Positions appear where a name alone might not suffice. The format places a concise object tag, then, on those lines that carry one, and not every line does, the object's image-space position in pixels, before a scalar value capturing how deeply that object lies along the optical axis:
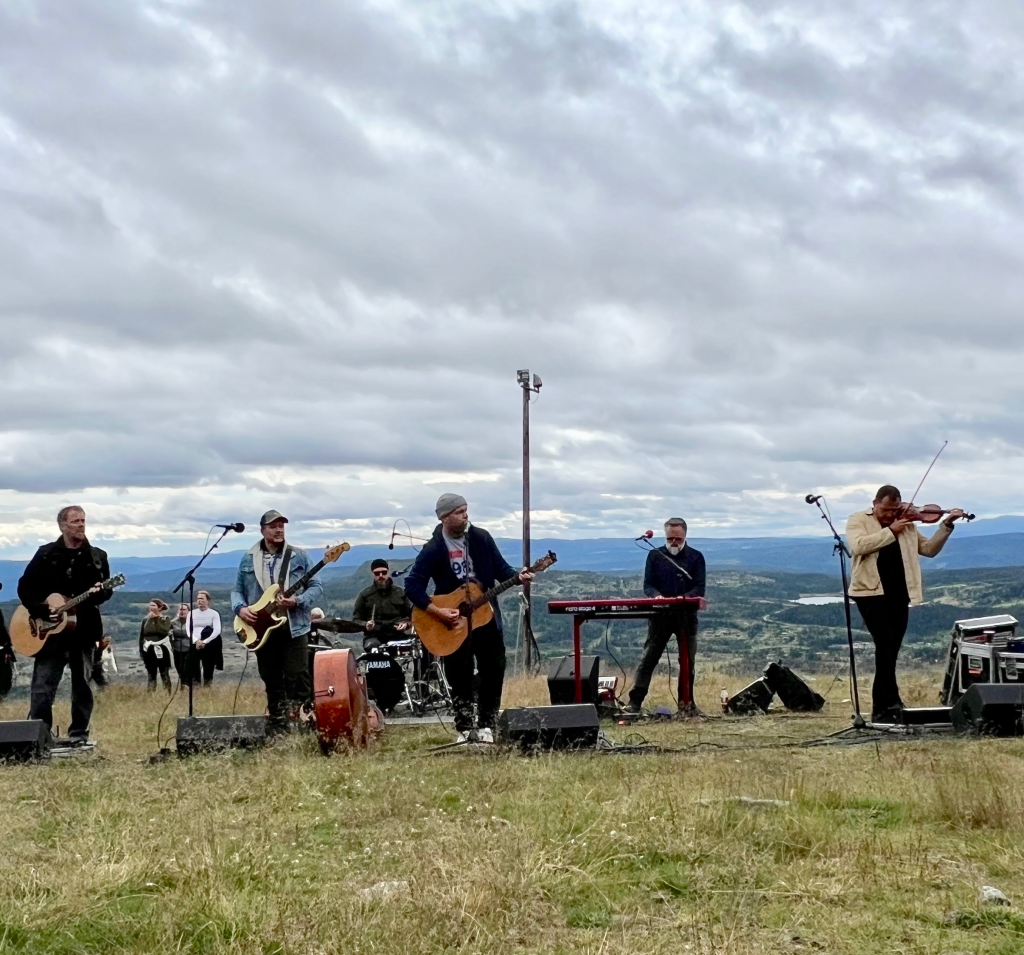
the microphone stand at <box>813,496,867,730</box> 10.08
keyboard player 12.08
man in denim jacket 10.24
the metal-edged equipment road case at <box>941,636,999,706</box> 10.81
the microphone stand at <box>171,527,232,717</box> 10.00
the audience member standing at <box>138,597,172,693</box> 20.03
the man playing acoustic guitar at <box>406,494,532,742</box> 9.73
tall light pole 26.02
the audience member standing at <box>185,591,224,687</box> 18.51
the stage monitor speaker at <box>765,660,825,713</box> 12.88
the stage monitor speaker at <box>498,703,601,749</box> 8.83
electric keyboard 11.45
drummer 14.70
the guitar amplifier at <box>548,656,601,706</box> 12.23
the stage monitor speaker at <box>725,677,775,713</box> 12.82
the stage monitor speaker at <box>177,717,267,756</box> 9.27
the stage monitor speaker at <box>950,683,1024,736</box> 9.11
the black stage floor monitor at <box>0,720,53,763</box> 9.33
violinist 10.02
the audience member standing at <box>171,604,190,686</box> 19.11
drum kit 13.80
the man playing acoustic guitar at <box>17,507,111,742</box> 10.52
